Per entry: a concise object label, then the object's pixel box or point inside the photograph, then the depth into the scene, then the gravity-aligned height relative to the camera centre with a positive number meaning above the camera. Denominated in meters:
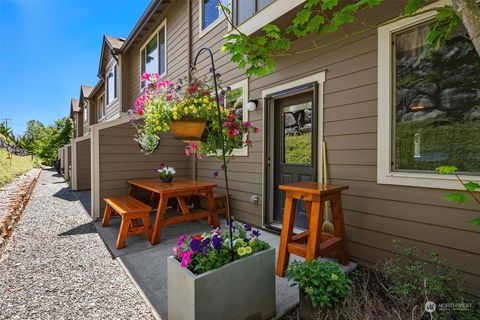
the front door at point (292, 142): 3.36 +0.23
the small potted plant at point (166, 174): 4.39 -0.28
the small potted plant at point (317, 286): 1.67 -0.90
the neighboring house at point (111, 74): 9.34 +3.63
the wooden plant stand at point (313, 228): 2.30 -0.72
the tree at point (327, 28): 1.14 +0.97
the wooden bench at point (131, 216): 3.28 -0.79
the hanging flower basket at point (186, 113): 1.84 +0.35
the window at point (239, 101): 4.37 +1.08
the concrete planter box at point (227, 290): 1.53 -0.90
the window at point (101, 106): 12.41 +2.78
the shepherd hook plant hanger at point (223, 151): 1.72 +0.05
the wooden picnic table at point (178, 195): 3.47 -0.54
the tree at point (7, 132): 23.08 +2.60
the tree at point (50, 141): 19.94 +1.62
